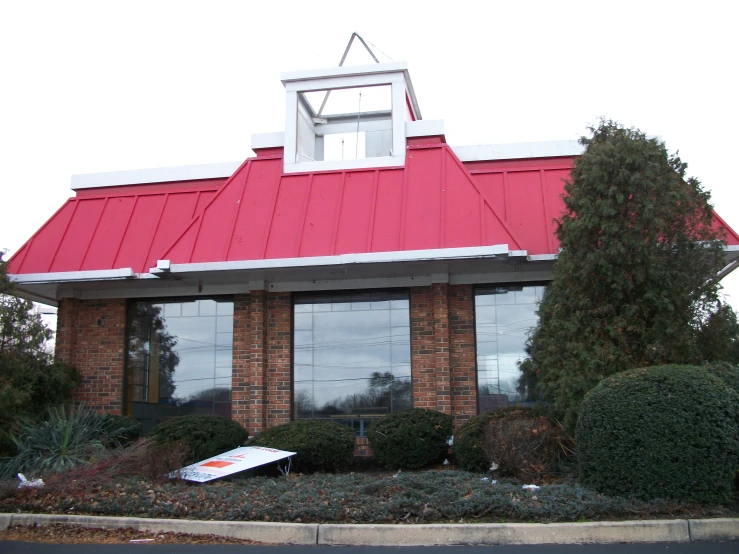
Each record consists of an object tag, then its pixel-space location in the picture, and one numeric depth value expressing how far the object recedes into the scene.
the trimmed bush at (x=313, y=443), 10.55
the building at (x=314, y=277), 11.98
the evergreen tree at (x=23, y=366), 10.71
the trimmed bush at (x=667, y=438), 7.56
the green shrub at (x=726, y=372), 8.21
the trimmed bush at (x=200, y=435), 10.81
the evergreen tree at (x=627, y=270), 9.22
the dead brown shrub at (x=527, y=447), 9.26
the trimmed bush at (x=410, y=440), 10.82
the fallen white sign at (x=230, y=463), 9.45
